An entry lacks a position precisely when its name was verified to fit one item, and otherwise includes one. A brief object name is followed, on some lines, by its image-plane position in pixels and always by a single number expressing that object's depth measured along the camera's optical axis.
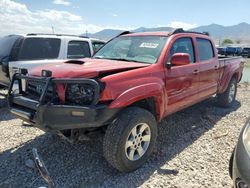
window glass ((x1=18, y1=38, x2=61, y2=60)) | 4.34
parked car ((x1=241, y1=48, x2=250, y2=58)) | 26.50
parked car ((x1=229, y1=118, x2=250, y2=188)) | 1.57
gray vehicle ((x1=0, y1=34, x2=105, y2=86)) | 4.18
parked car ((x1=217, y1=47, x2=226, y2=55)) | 27.54
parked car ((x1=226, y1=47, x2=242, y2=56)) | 27.09
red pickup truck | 2.20
